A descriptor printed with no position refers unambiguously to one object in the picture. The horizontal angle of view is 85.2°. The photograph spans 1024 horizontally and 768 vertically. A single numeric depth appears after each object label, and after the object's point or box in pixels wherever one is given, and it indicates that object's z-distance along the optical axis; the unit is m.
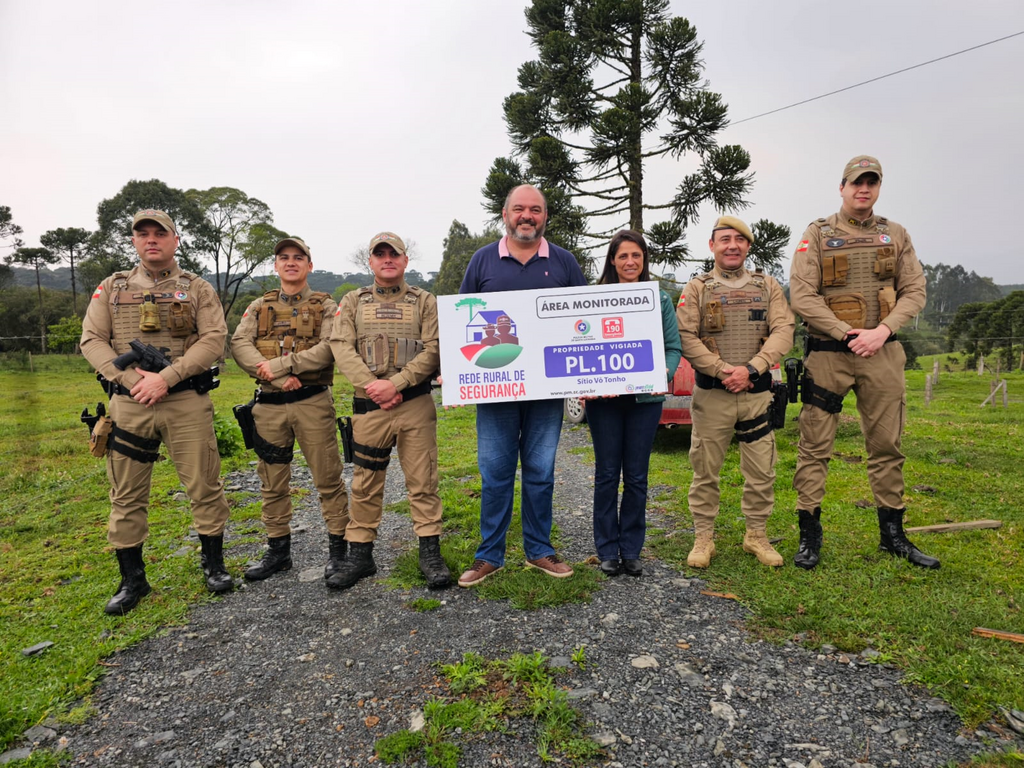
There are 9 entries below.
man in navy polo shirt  4.03
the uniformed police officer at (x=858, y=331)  4.19
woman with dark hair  4.09
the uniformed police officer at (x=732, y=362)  4.22
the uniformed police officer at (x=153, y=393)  3.96
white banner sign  3.97
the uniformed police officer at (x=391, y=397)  4.07
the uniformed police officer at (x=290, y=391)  4.29
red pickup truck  8.19
